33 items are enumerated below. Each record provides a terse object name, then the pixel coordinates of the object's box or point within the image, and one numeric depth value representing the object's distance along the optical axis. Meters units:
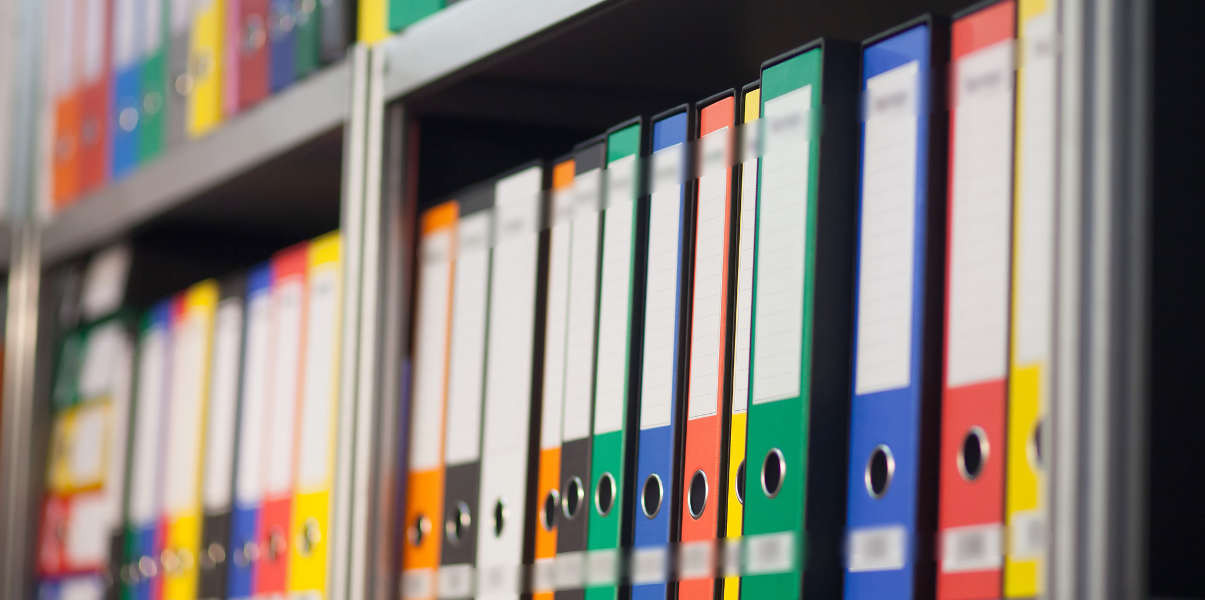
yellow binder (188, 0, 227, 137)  2.62
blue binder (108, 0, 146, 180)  2.80
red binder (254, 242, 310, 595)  2.43
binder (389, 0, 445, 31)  2.28
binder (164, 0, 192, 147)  2.68
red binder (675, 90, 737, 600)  1.93
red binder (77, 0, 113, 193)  2.93
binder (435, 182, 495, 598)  2.18
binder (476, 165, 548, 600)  2.12
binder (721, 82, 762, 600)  1.91
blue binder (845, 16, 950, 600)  1.80
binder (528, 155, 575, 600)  2.09
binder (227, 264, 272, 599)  2.48
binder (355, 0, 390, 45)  2.32
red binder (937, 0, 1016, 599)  1.75
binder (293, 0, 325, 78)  2.41
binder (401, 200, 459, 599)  2.23
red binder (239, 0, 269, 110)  2.52
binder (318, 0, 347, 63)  2.37
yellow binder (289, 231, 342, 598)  2.36
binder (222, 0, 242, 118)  2.58
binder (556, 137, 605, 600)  2.05
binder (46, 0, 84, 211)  3.06
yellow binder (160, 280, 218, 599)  2.61
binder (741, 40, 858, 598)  1.85
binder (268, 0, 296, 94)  2.47
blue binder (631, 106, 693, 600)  1.97
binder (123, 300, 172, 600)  2.69
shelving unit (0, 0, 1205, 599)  1.65
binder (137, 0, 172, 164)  2.73
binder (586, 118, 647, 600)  2.01
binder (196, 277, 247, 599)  2.54
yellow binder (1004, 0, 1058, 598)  1.72
